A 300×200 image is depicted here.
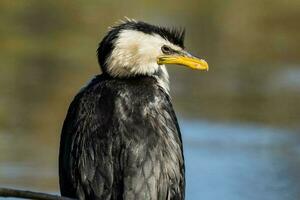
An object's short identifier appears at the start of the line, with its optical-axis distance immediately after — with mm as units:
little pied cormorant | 14531
